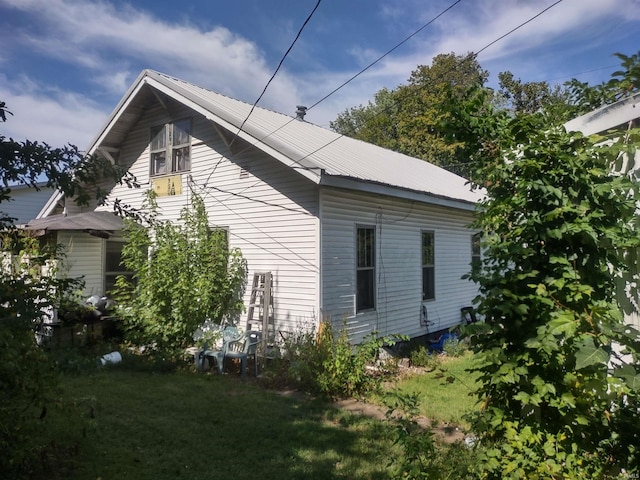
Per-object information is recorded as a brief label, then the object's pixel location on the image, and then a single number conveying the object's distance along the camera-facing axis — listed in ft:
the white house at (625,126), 9.43
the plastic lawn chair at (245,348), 26.71
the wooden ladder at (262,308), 28.53
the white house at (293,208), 28.12
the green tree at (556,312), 8.39
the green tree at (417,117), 105.40
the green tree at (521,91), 109.50
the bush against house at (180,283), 29.35
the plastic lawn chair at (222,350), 27.17
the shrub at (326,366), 22.86
